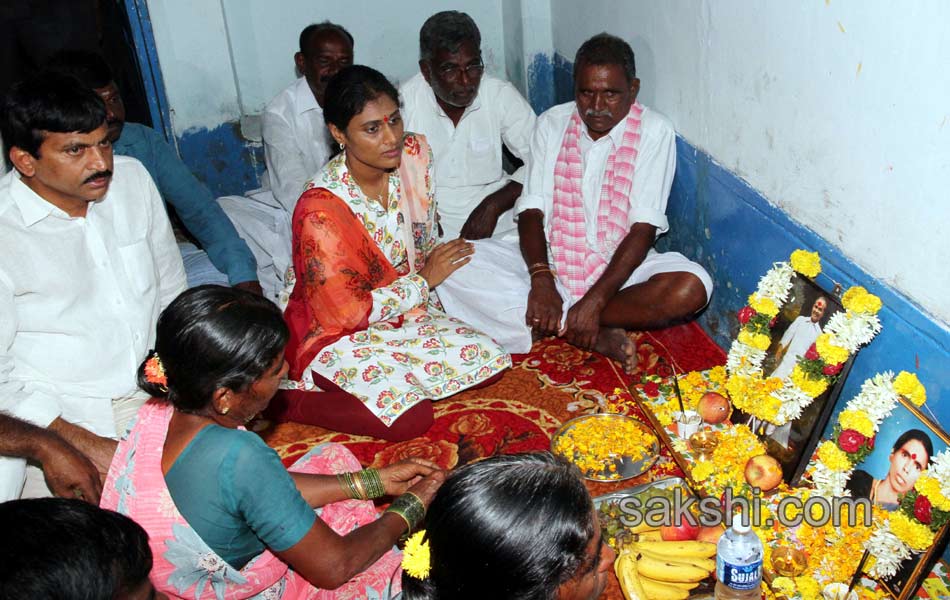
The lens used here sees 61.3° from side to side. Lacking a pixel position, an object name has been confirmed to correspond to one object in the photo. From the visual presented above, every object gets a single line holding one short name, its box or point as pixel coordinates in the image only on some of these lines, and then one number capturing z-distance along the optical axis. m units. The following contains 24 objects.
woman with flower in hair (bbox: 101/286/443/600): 2.09
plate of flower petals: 3.33
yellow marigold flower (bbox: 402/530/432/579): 1.67
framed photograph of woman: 2.41
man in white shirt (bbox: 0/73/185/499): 2.93
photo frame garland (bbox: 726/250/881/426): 2.77
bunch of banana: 2.53
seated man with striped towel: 4.16
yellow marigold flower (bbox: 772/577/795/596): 2.54
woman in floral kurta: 3.78
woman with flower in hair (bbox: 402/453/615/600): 1.59
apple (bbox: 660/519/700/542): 2.75
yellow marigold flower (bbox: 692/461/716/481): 2.99
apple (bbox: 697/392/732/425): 3.33
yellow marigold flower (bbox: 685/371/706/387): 3.57
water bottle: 2.29
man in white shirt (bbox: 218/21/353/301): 5.50
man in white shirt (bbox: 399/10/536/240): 5.13
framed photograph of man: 2.91
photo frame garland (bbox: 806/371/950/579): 2.35
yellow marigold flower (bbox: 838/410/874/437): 2.62
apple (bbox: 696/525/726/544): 2.71
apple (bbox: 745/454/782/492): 2.96
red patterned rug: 3.76
